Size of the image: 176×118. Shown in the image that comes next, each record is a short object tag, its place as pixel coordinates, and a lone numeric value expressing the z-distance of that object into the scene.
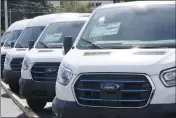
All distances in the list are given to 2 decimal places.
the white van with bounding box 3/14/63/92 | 11.99
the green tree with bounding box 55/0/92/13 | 61.21
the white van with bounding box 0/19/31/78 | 15.05
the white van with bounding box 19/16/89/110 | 8.55
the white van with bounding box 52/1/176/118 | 5.30
